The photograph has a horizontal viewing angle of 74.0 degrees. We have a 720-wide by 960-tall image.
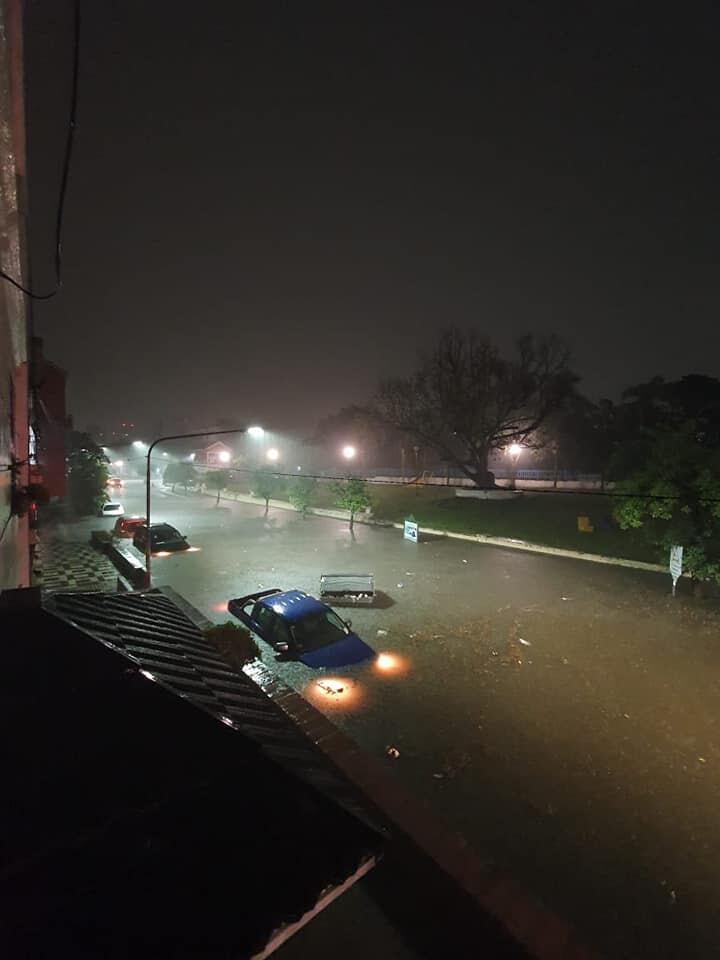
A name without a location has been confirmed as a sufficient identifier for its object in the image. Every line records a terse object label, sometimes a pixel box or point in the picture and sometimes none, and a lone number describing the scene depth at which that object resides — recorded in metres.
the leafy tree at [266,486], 38.66
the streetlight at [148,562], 15.13
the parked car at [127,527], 25.78
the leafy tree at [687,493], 14.15
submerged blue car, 10.51
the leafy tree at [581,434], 38.69
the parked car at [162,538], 22.52
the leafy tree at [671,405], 31.55
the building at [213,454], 72.06
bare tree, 33.91
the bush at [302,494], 34.22
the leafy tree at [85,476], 35.26
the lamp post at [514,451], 42.74
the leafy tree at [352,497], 28.67
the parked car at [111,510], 35.09
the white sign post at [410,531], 24.80
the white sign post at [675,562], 14.28
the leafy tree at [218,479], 49.69
